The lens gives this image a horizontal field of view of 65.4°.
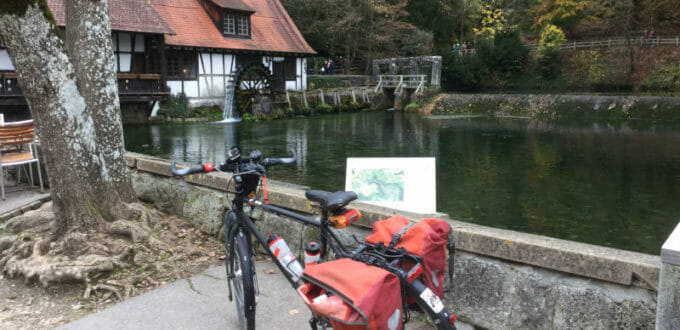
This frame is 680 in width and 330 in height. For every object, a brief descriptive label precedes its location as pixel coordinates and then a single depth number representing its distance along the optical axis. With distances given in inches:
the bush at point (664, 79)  1117.1
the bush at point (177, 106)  916.6
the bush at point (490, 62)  1348.4
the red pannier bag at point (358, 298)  71.0
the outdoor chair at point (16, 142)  239.5
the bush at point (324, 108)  1164.1
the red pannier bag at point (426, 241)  87.5
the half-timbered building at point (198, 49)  831.7
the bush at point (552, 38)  1336.1
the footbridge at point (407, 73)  1310.3
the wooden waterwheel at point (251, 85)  1013.8
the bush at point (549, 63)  1321.4
